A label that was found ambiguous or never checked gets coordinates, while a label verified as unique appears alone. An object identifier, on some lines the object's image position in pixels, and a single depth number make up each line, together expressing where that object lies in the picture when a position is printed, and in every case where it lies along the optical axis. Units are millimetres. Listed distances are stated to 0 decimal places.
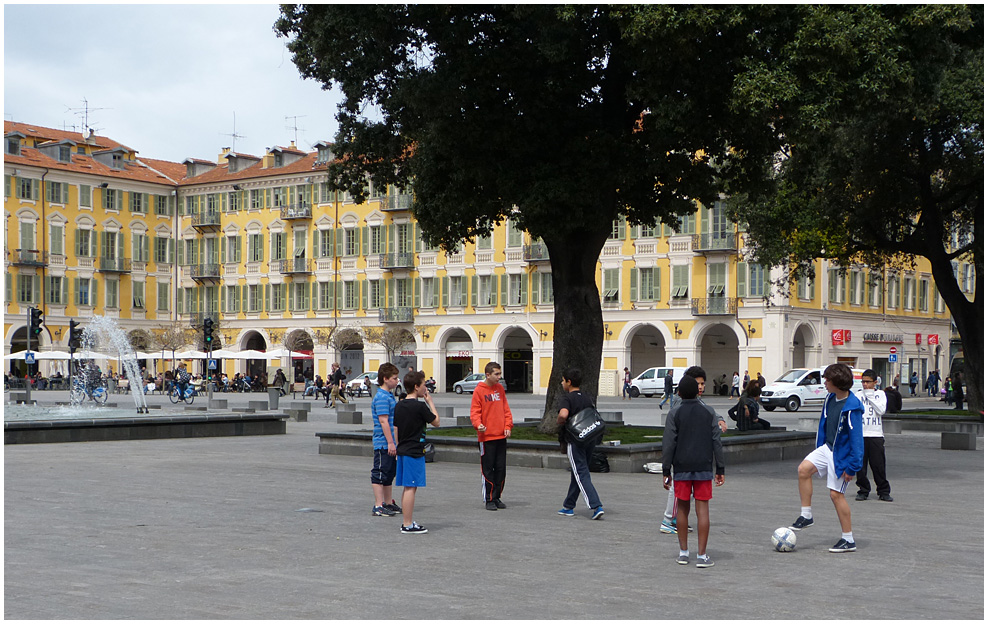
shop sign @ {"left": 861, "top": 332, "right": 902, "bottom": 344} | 65956
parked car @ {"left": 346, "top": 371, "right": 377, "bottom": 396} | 59469
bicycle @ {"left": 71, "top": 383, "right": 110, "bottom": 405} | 47572
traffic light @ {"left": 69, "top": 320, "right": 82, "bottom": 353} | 41991
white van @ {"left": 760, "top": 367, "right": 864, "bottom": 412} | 47625
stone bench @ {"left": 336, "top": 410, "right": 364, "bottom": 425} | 32938
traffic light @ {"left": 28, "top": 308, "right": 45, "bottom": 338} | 41428
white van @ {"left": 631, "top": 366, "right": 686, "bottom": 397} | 60562
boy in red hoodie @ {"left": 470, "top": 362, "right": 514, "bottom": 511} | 13711
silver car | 64875
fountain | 65062
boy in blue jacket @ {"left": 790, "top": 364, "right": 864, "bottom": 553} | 10789
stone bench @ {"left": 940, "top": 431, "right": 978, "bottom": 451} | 24484
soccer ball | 10602
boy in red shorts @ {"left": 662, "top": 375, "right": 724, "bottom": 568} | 10219
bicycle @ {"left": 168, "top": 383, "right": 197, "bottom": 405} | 50488
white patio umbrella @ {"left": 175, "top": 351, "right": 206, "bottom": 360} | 67500
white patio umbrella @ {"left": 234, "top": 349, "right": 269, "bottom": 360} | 64750
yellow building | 63000
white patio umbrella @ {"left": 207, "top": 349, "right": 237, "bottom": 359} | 64081
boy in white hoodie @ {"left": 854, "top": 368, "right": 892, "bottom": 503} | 15234
